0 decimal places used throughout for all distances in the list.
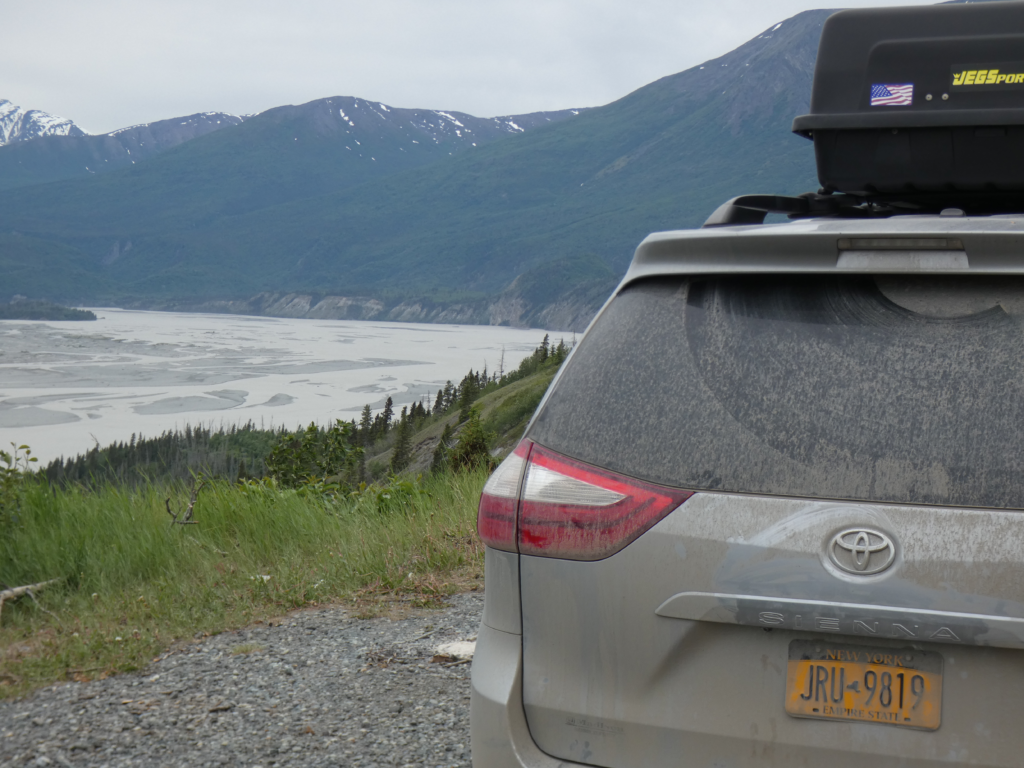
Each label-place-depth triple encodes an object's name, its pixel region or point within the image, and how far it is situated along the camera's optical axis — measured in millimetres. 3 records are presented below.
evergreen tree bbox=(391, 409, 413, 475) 38972
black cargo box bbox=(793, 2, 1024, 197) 3359
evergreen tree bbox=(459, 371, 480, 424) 52781
